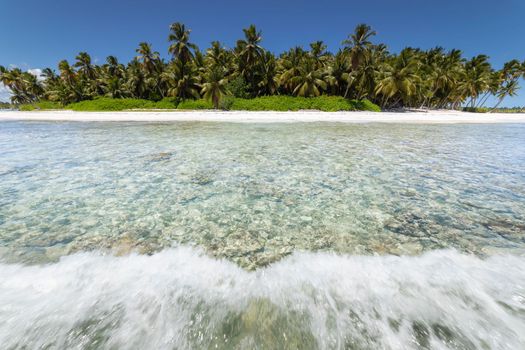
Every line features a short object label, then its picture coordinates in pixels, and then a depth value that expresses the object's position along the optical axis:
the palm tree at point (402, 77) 31.19
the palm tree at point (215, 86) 29.77
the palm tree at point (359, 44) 30.77
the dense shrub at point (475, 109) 50.53
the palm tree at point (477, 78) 42.44
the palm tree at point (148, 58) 36.92
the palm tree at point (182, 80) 35.50
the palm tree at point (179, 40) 34.75
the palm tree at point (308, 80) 33.72
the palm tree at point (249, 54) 33.34
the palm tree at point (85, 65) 45.88
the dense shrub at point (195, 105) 33.91
